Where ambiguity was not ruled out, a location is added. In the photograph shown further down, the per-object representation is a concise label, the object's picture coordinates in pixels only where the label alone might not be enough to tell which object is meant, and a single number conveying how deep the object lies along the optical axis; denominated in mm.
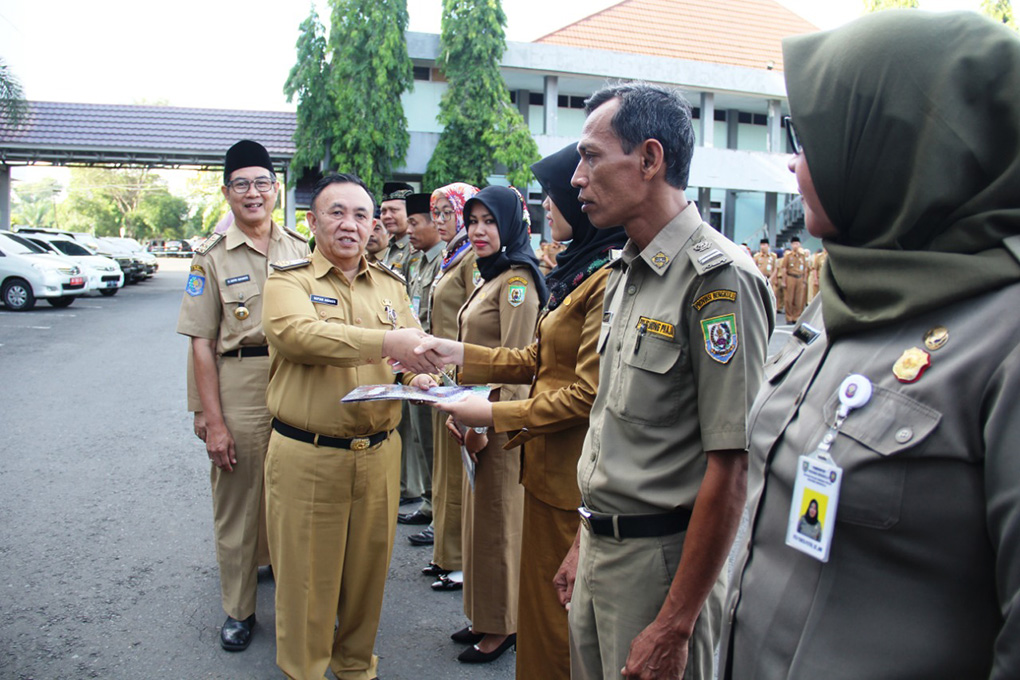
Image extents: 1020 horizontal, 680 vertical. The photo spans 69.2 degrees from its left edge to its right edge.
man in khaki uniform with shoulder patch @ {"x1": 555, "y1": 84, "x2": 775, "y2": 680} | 1712
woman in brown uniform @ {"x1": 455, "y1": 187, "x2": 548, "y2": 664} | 3422
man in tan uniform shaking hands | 2852
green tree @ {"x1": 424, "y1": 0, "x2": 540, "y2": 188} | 22469
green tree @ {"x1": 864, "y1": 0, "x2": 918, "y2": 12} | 19859
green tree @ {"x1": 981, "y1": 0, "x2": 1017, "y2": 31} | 21344
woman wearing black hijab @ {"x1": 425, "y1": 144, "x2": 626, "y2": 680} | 2451
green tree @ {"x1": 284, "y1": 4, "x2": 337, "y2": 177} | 22422
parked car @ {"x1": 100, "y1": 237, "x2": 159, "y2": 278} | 30000
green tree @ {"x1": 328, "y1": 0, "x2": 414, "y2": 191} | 21844
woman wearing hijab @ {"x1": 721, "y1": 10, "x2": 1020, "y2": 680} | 1023
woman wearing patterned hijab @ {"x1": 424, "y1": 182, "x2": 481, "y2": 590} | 4199
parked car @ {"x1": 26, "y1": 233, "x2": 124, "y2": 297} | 20062
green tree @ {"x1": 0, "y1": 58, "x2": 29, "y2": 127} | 17984
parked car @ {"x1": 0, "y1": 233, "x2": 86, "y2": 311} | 16984
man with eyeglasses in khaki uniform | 3619
